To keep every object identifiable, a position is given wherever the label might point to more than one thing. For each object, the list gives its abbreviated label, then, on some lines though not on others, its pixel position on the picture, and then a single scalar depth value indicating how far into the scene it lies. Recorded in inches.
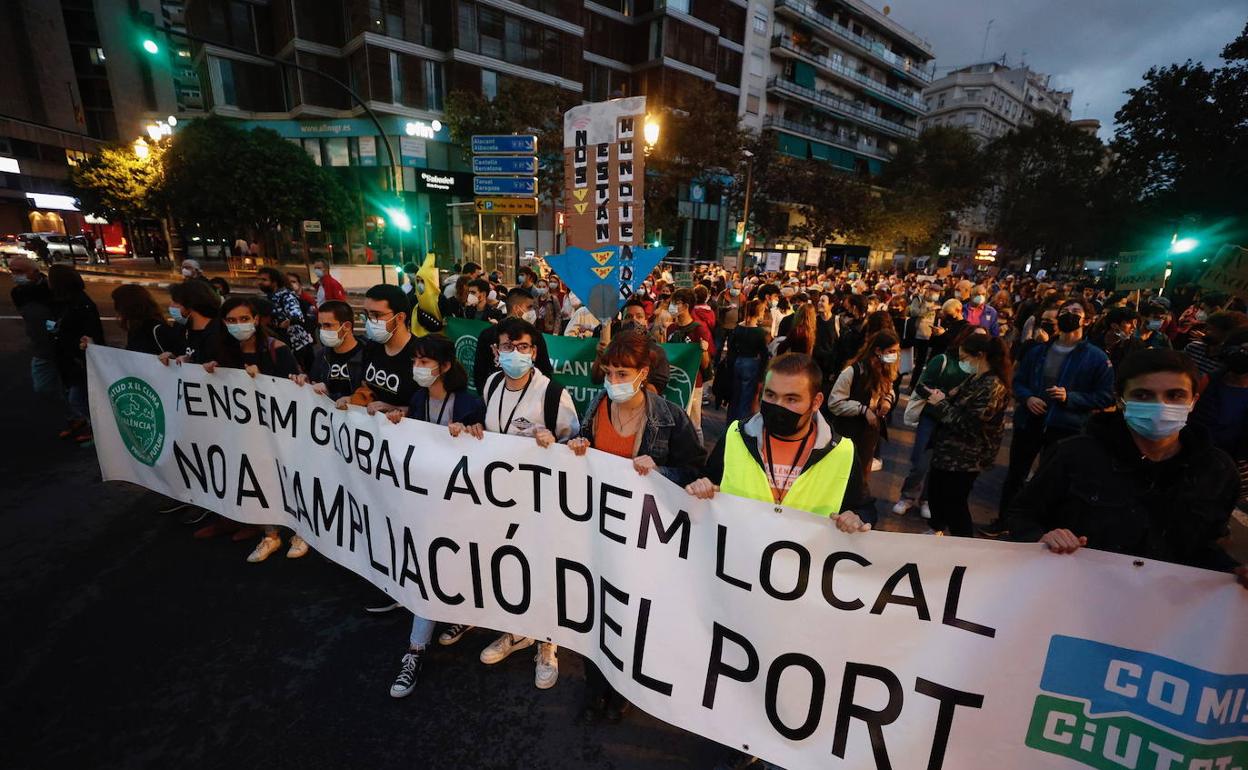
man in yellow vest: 81.9
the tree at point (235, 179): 882.1
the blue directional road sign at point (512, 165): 381.7
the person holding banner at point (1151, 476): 71.1
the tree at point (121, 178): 964.0
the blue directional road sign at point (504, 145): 371.9
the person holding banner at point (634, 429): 100.3
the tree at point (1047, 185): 1659.7
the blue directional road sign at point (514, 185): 380.2
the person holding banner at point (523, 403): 113.1
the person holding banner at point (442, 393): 117.6
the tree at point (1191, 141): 813.2
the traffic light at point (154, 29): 345.3
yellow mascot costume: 265.7
